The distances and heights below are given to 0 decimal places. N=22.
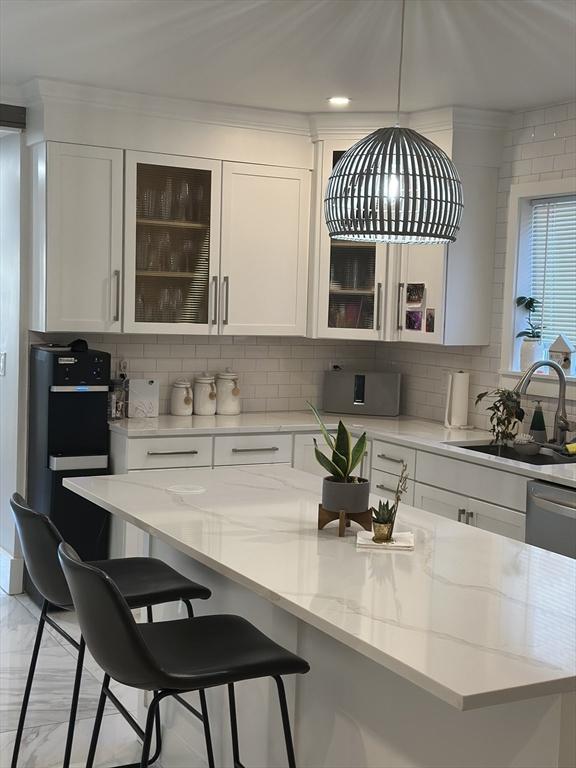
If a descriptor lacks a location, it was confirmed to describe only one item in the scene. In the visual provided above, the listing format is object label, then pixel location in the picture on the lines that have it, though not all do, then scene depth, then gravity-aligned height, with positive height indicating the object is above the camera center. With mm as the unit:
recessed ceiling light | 4738 +1145
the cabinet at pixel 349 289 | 5285 +216
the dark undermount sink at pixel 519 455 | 4322 -575
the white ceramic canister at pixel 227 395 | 5410 -407
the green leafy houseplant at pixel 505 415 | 4625 -401
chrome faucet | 4418 -285
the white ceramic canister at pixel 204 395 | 5348 -410
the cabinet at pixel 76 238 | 4730 +406
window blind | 4734 +354
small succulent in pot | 2580 -526
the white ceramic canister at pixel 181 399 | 5289 -429
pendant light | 2732 +405
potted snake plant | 2723 -447
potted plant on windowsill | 4820 -20
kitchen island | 1812 -605
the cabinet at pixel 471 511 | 4086 -811
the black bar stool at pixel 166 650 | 2127 -800
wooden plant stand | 2738 -547
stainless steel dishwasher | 3730 -735
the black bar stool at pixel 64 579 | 2725 -799
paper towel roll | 5160 -371
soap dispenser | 4602 -452
